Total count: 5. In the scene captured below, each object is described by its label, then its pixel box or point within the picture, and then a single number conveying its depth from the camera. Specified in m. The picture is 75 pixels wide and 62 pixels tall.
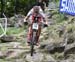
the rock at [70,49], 9.52
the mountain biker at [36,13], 10.23
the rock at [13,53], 9.95
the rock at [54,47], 10.26
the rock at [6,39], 13.07
